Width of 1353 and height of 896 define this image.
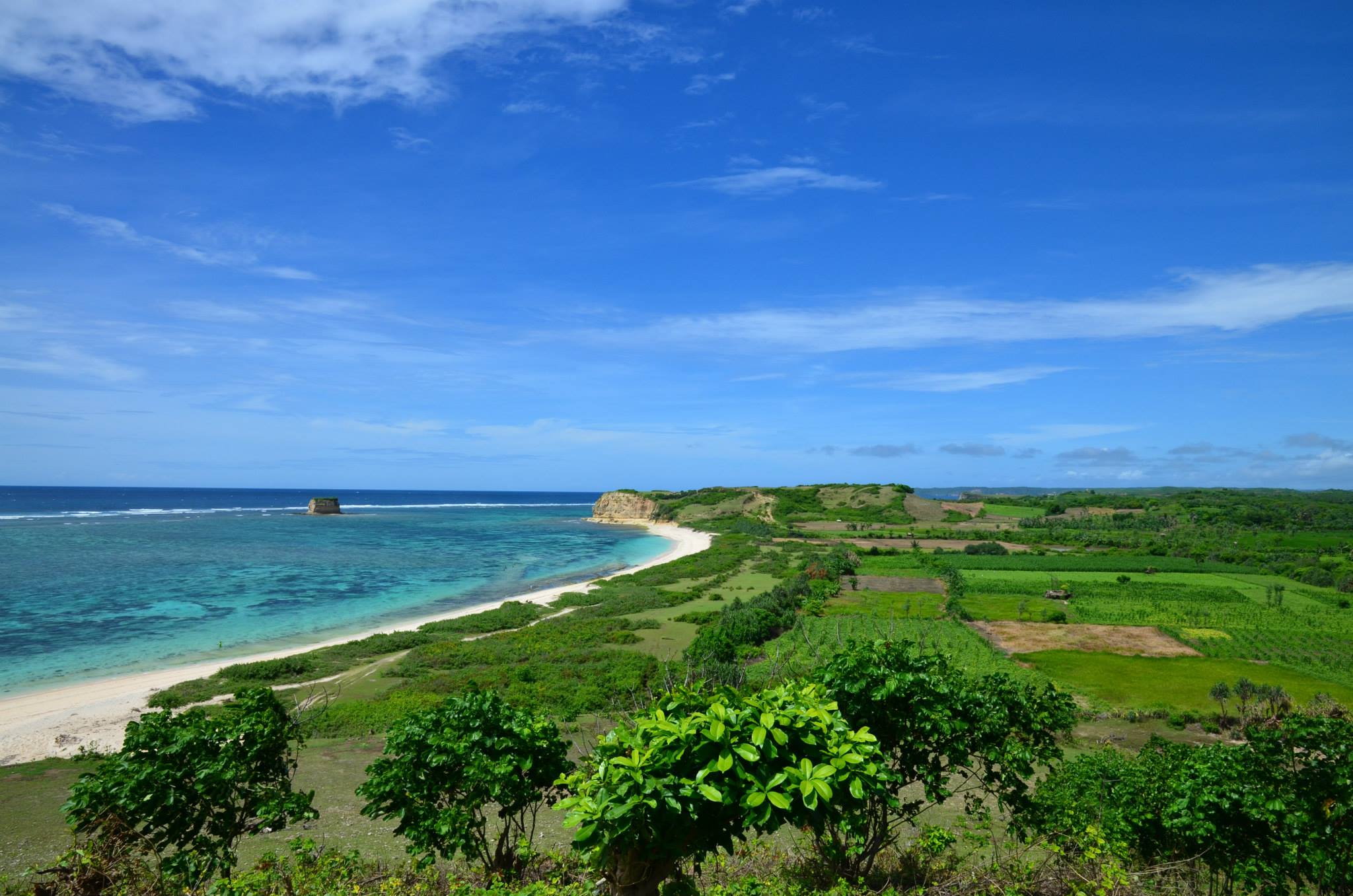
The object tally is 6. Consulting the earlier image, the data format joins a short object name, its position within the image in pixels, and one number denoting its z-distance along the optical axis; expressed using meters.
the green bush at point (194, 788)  7.77
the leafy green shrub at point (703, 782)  4.82
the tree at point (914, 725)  8.75
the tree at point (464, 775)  8.37
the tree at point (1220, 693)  25.94
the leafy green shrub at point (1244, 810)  7.87
